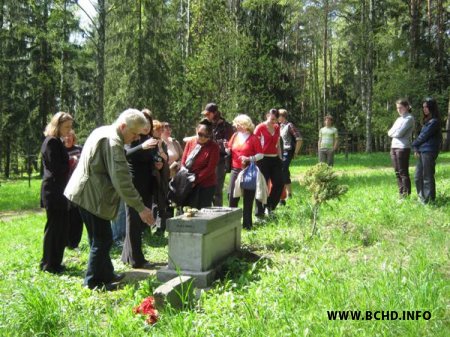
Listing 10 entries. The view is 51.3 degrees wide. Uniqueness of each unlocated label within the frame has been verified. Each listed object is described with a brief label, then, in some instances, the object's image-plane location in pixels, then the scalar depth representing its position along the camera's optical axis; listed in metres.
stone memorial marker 5.04
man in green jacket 4.79
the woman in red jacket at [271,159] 8.20
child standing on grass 12.40
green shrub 6.20
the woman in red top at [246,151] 7.53
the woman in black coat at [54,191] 5.80
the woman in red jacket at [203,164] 6.68
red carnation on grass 3.98
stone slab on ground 4.09
